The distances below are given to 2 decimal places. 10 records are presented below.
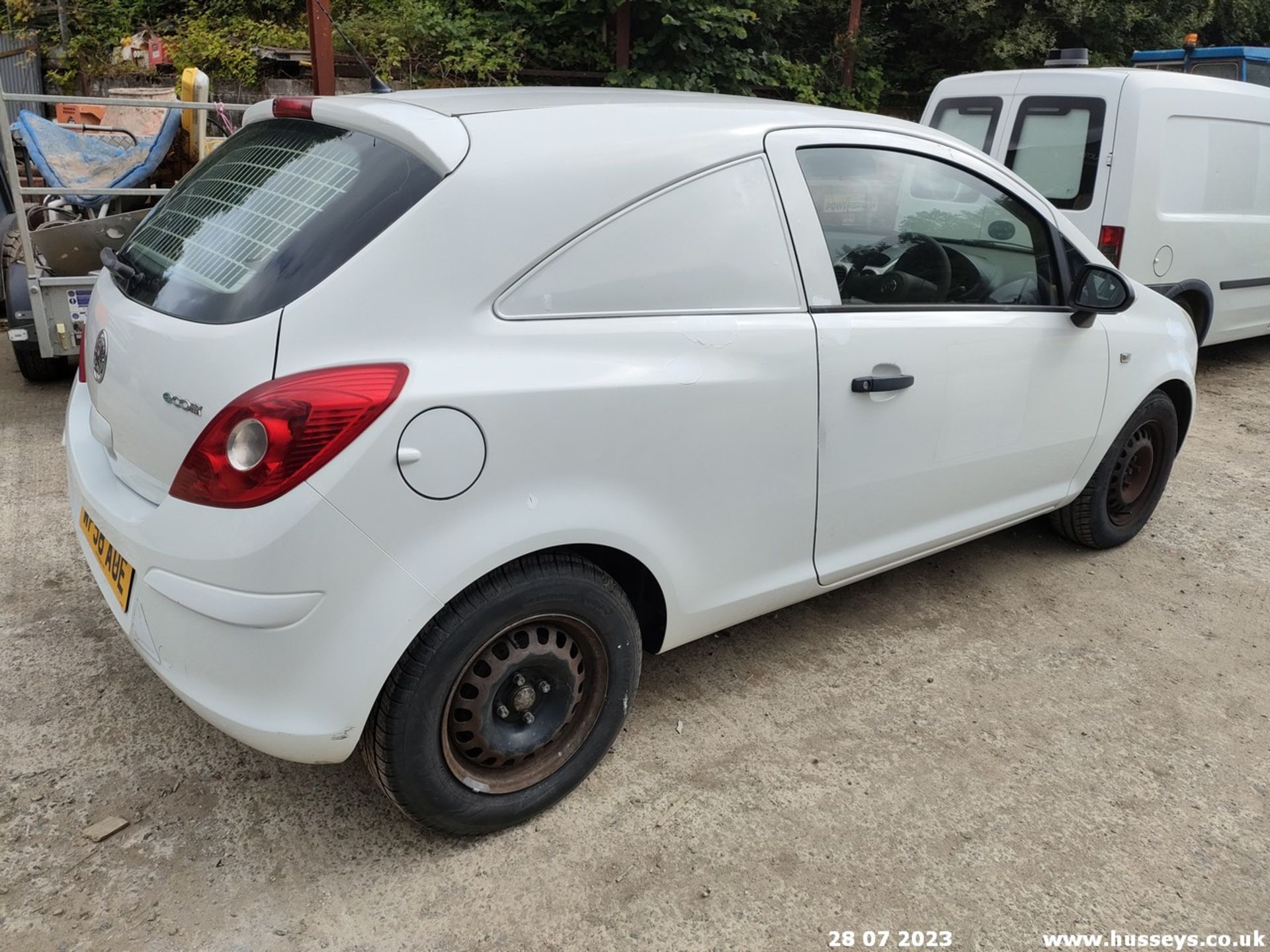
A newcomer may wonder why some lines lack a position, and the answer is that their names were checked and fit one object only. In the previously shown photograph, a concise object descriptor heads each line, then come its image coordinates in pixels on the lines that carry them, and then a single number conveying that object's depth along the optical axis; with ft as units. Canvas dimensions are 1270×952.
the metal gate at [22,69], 37.50
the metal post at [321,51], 21.47
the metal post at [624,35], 30.71
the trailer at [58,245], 16.55
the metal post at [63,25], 37.60
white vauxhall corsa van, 6.59
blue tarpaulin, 19.45
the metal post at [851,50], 37.06
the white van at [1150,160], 18.76
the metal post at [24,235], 15.98
